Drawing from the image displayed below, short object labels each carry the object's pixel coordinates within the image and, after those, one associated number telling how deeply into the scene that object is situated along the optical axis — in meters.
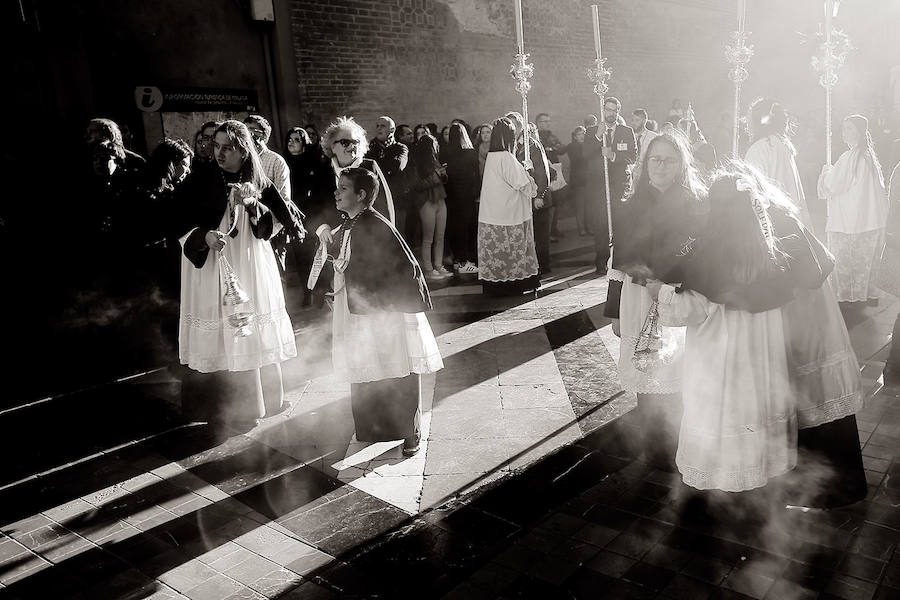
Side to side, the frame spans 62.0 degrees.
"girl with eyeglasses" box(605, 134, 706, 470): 3.78
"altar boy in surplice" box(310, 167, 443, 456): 4.54
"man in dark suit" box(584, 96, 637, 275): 9.42
